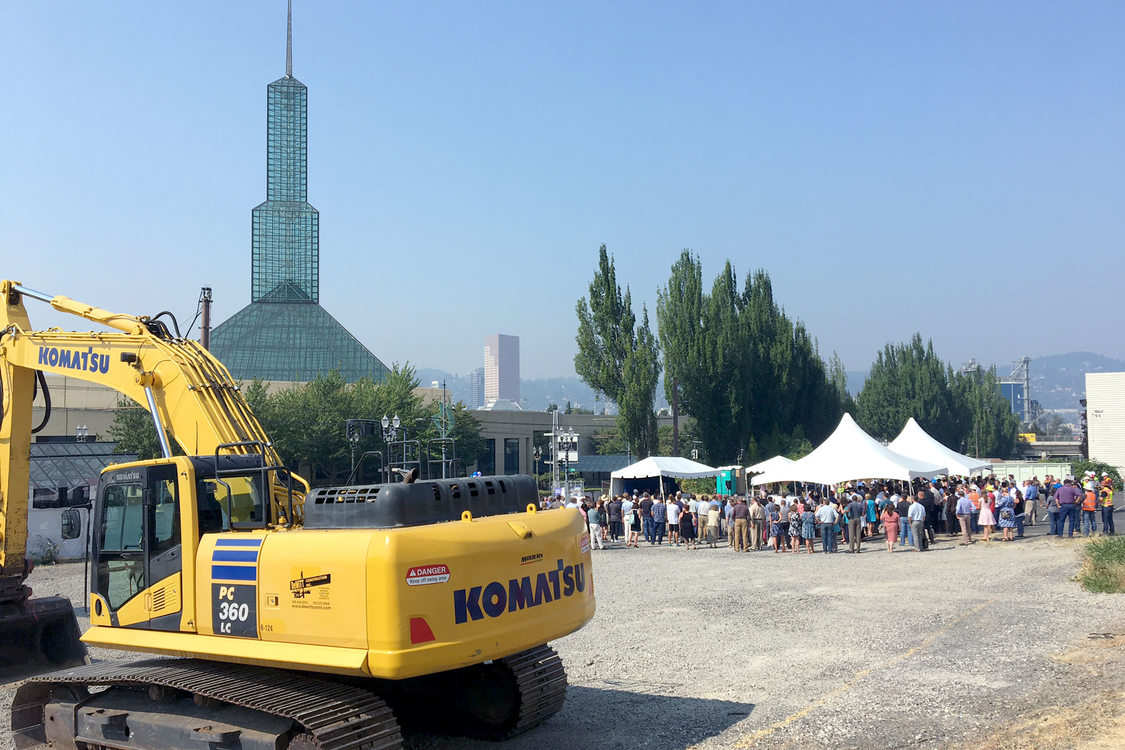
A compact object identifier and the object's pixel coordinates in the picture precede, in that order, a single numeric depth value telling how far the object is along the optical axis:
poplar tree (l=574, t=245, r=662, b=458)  51.31
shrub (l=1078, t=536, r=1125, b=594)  14.93
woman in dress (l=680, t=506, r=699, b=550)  25.19
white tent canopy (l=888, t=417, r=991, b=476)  30.73
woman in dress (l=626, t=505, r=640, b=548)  26.70
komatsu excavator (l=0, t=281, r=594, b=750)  6.51
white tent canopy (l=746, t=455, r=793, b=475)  31.32
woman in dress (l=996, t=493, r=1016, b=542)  23.62
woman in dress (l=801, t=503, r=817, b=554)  23.06
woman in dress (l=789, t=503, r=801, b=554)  23.50
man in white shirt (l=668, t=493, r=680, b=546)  26.26
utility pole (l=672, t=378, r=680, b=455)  51.66
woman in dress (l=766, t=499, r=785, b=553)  23.80
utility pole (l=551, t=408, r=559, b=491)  37.75
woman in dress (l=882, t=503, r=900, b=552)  22.53
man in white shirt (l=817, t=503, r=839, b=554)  22.80
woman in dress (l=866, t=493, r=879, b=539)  25.77
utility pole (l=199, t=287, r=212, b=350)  30.41
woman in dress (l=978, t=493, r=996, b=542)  23.70
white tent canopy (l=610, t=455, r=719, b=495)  31.48
